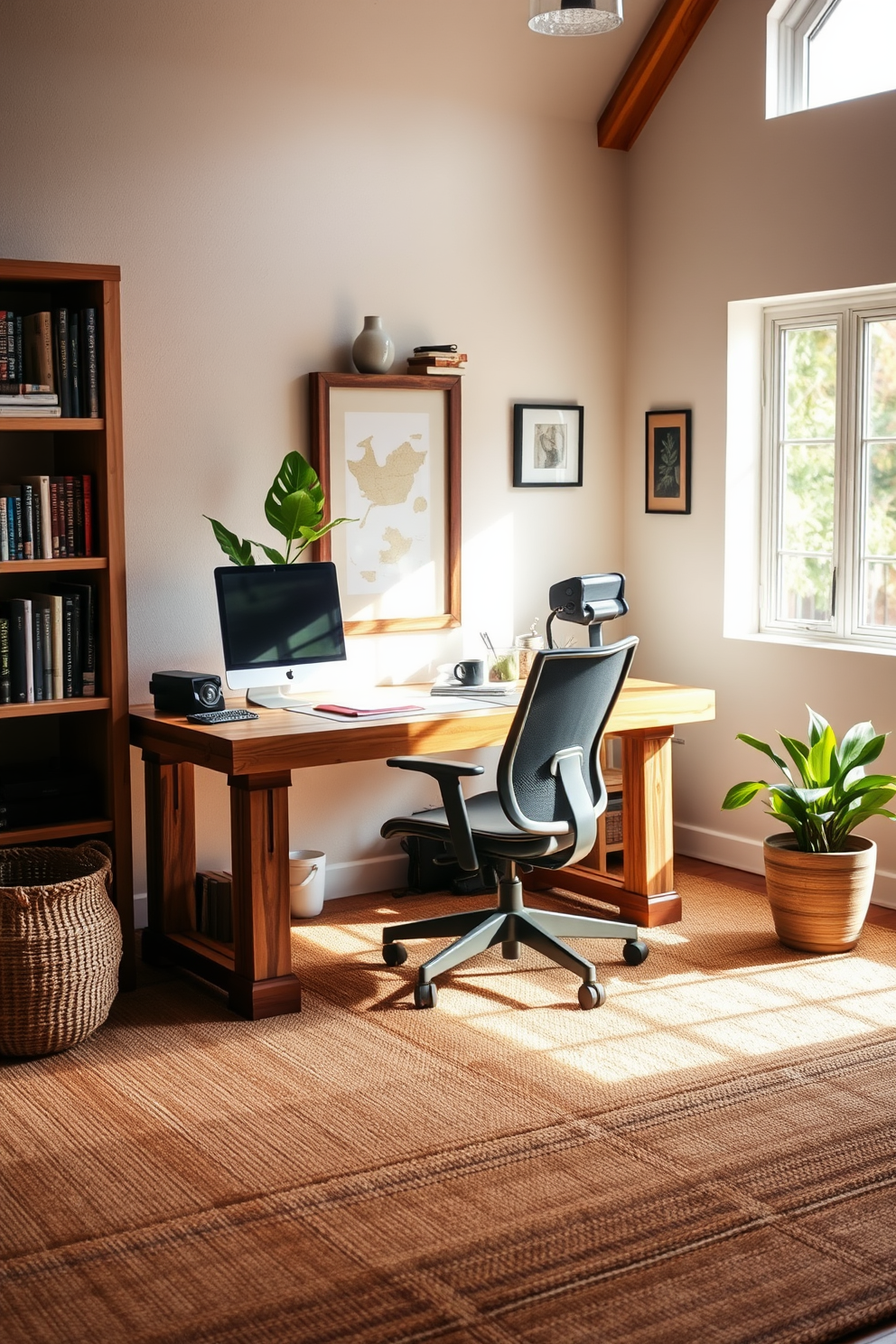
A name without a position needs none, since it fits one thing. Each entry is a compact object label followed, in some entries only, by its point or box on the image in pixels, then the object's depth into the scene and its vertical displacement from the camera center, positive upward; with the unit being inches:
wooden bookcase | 153.6 -2.3
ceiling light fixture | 145.3 +53.4
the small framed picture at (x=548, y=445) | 207.6 +14.4
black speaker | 158.2 -16.1
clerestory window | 185.6 +64.4
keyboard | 156.7 -18.6
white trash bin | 184.5 -43.2
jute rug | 96.5 -49.6
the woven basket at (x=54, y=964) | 138.3 -40.2
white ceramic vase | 184.7 +25.1
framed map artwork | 188.4 +7.0
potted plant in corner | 167.6 -35.3
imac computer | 166.2 -9.4
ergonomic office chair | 147.4 -26.6
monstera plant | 173.8 +4.8
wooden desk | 148.8 -29.2
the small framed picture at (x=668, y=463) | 210.5 +11.9
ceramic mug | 181.5 -16.0
